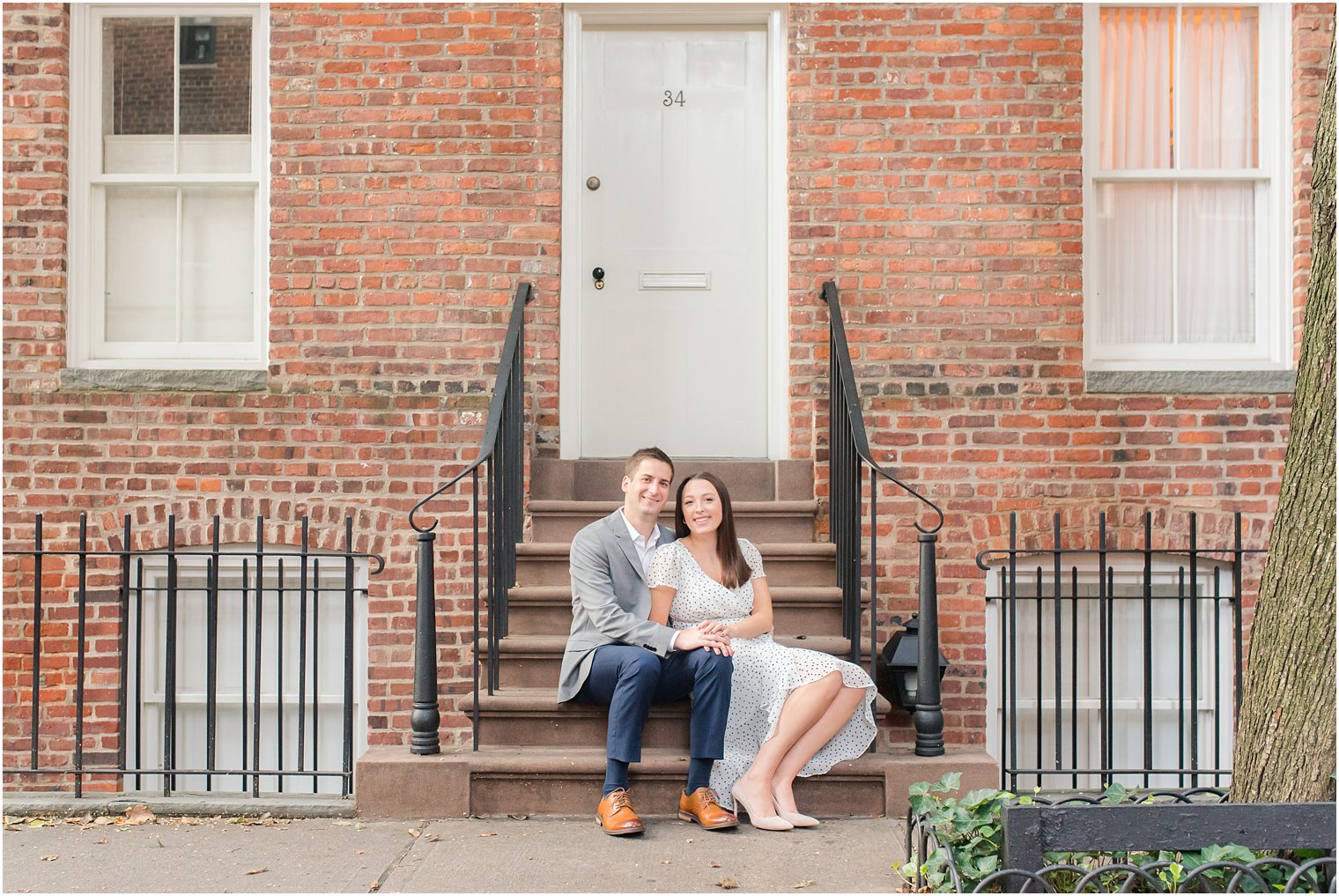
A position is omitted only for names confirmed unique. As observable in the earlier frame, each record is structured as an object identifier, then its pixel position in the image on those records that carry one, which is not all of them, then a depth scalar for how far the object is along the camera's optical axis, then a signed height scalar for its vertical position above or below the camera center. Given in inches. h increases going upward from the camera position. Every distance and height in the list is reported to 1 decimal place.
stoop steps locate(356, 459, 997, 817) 162.7 -44.1
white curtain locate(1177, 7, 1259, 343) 230.5 +53.0
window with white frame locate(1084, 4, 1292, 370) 229.0 +53.2
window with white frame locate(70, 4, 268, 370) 232.2 +53.3
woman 159.2 -32.2
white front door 233.9 +42.3
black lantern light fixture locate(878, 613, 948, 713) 195.0 -35.9
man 155.8 -28.7
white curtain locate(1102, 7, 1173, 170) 230.2 +72.0
